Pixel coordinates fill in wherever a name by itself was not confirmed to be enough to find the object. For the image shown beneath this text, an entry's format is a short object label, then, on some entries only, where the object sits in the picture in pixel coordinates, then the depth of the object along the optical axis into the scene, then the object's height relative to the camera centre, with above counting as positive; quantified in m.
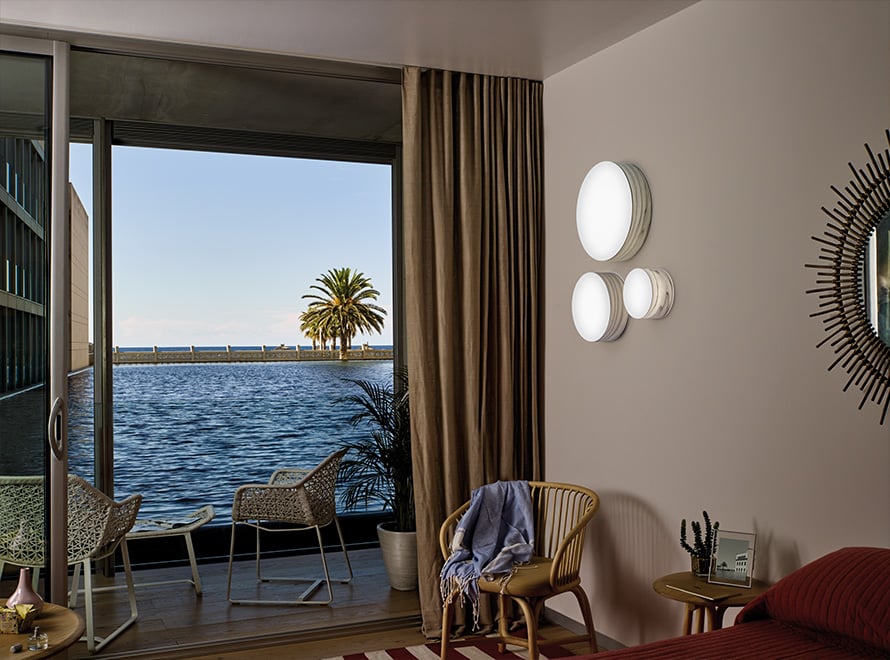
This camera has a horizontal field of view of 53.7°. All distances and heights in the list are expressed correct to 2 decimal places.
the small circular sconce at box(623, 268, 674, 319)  3.47 +0.26
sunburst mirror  2.56 +0.23
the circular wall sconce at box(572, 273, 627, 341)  3.74 +0.22
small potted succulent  3.06 -0.68
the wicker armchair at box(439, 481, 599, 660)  3.44 -0.88
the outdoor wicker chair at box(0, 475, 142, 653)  3.53 -0.70
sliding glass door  3.54 +0.39
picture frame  2.93 -0.68
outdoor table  4.60 -0.89
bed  2.16 -0.69
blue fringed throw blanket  3.60 -0.78
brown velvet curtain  4.18 +0.35
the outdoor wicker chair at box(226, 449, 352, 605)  4.66 -0.76
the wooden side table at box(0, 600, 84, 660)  2.45 -0.81
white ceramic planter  4.81 -1.09
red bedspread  2.20 -0.75
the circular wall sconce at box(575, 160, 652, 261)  3.60 +0.62
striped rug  3.81 -1.29
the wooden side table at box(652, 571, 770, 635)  2.78 -0.77
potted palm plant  4.78 -0.66
